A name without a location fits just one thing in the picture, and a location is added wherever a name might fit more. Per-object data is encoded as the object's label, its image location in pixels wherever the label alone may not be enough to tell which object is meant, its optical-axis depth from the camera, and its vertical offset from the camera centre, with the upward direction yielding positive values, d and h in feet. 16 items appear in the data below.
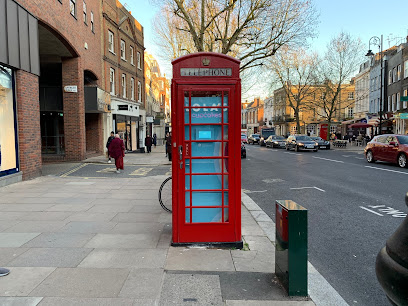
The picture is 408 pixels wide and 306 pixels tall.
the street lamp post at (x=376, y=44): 87.25 +26.39
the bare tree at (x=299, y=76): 130.31 +26.13
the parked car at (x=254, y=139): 163.43 -2.99
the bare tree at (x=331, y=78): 119.03 +22.35
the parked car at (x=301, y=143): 88.84 -2.88
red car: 46.73 -2.67
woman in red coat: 41.42 -2.30
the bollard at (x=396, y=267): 5.39 -2.48
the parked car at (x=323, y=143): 103.19 -3.36
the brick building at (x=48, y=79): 31.55 +7.62
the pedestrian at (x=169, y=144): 54.75 -1.97
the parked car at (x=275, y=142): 114.62 -3.27
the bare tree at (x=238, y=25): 59.98 +23.38
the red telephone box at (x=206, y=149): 13.25 -0.69
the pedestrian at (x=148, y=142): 84.02 -2.25
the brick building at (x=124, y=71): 71.31 +16.72
